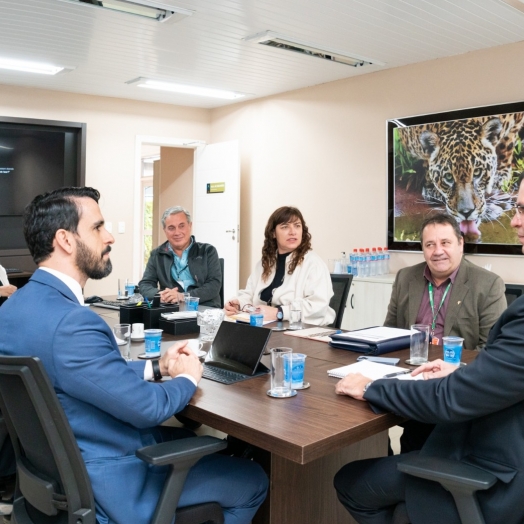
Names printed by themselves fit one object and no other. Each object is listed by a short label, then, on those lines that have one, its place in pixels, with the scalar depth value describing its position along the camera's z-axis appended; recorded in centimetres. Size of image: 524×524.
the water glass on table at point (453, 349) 203
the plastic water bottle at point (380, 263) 537
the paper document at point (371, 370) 188
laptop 199
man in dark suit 135
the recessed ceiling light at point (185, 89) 607
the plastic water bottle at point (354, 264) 530
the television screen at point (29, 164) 620
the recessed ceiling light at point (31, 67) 534
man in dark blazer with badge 264
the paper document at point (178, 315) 280
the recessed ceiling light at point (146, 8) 378
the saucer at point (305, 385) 184
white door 686
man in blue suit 140
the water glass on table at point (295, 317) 292
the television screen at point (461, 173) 460
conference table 143
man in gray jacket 420
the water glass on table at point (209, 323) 263
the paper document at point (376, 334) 235
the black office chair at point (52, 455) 131
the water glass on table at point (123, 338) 226
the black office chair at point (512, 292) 295
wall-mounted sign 700
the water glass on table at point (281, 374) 174
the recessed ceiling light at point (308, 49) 448
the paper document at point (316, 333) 264
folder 229
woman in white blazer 323
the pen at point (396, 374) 189
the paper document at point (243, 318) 302
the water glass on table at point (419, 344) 211
